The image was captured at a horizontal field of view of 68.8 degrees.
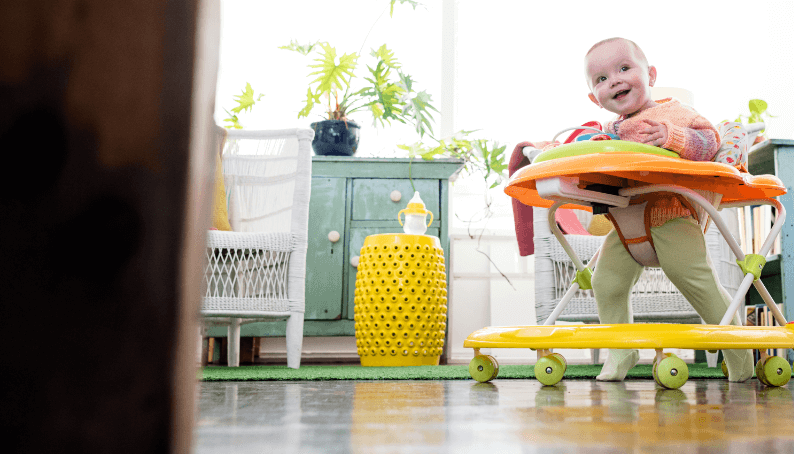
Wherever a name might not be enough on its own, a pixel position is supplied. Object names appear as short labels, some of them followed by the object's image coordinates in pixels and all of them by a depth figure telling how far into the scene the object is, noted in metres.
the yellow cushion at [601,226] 2.32
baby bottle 2.29
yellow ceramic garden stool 2.09
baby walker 1.10
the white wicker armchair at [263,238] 1.90
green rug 1.41
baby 1.22
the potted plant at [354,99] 2.57
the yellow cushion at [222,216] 2.10
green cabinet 2.42
